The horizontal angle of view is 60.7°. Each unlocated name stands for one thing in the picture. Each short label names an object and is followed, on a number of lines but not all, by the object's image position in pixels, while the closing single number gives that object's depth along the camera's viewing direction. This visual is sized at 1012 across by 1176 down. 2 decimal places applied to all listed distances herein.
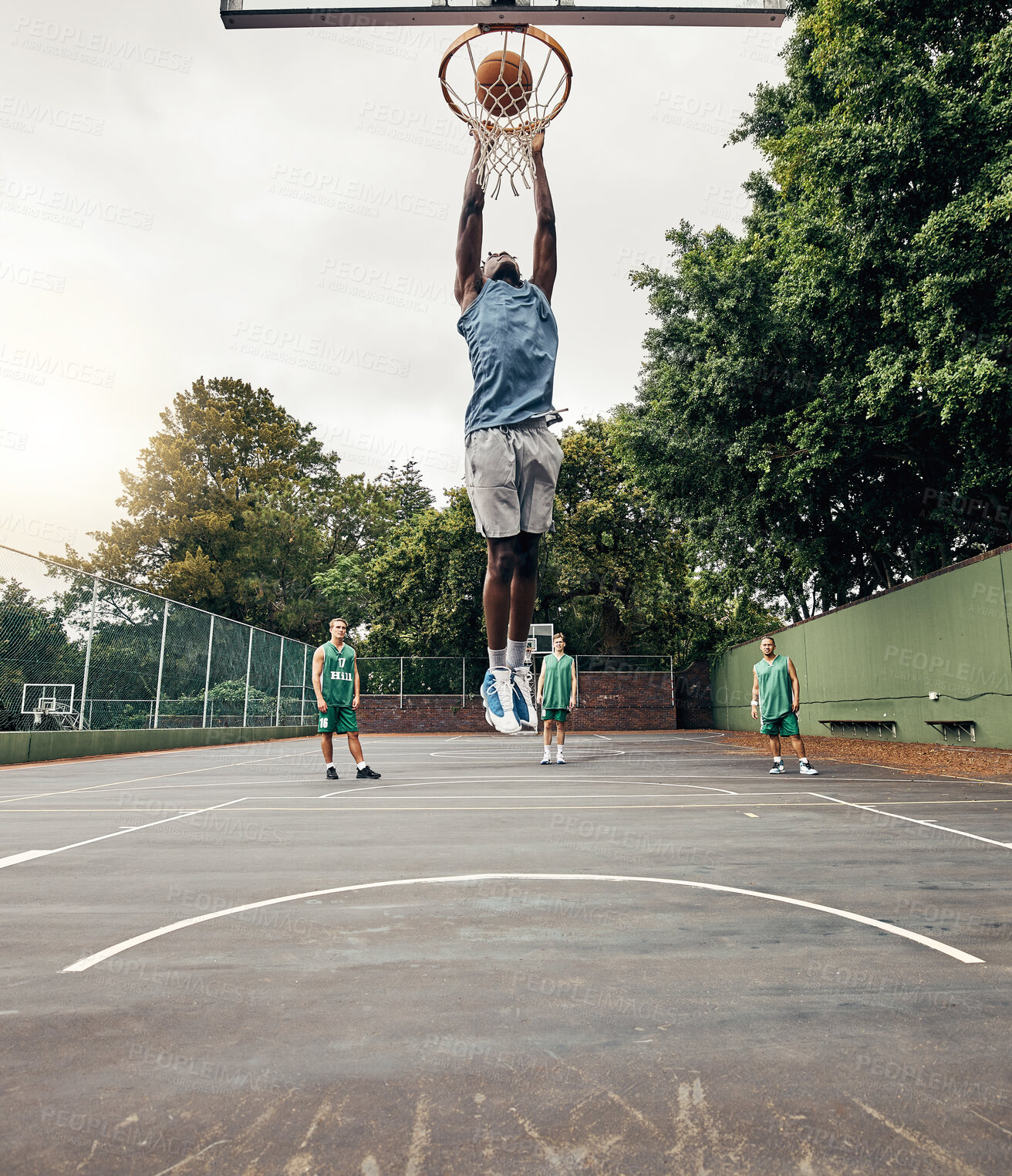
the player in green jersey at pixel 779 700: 10.21
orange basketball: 6.38
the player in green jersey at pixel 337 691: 9.47
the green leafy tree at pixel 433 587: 30.47
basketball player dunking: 5.61
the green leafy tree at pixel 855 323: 11.27
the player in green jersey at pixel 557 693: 12.43
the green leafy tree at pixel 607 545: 30.02
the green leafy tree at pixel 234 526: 38.31
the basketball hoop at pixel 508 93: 6.38
